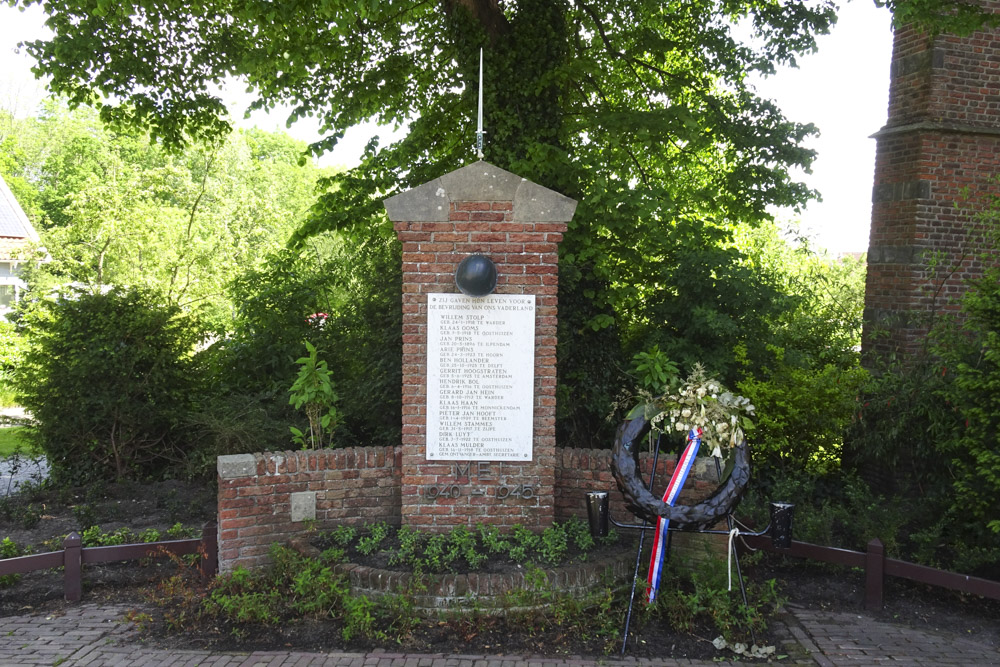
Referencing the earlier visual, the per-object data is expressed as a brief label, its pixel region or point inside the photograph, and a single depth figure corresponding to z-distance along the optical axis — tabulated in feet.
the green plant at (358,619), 17.30
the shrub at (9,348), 32.40
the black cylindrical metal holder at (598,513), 18.39
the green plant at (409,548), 19.06
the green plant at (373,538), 19.80
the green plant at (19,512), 26.25
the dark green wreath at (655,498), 17.83
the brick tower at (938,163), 31.63
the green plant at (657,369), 27.27
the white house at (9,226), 94.95
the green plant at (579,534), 20.10
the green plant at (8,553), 20.88
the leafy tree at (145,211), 44.32
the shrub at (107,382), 30.07
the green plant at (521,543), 19.19
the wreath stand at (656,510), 17.85
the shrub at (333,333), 30.19
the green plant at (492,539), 19.56
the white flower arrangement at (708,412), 18.16
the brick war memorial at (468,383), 20.34
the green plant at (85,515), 26.25
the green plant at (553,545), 19.16
